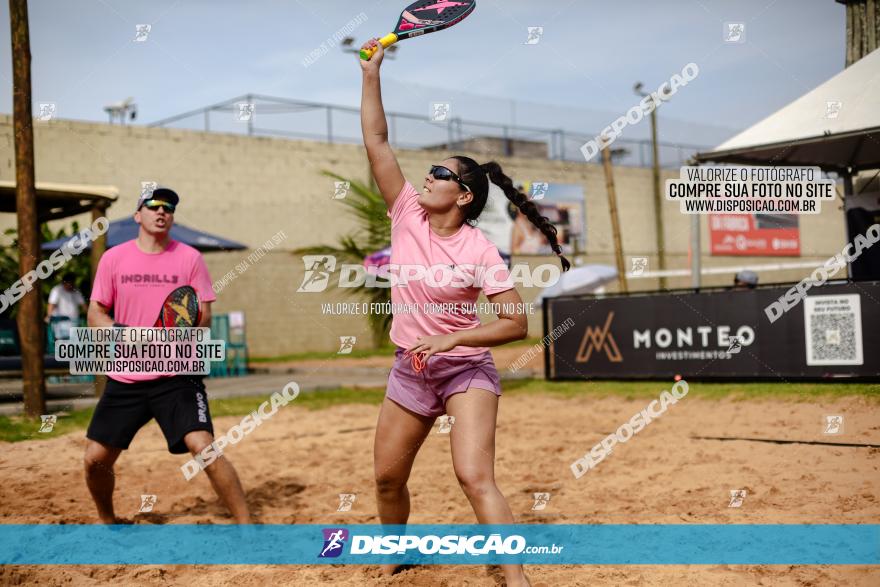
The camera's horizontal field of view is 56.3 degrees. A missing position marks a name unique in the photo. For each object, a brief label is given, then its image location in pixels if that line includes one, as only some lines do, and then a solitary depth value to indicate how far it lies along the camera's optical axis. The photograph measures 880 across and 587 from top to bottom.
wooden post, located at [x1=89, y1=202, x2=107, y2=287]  10.87
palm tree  13.75
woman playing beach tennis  3.64
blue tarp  14.15
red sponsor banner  32.78
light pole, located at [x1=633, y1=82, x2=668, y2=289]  30.00
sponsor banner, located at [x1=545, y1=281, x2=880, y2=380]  10.07
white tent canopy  11.16
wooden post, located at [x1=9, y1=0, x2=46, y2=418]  9.52
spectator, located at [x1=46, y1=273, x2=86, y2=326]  13.77
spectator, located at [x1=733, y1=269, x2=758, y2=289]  12.12
